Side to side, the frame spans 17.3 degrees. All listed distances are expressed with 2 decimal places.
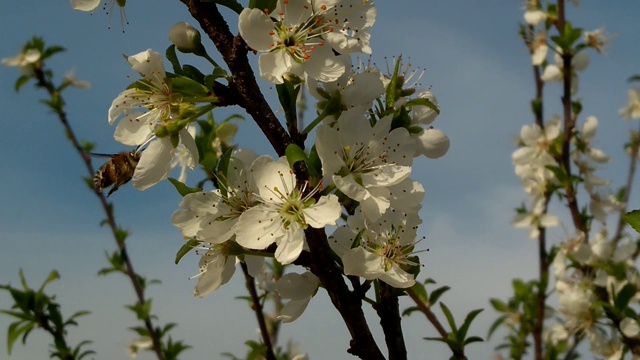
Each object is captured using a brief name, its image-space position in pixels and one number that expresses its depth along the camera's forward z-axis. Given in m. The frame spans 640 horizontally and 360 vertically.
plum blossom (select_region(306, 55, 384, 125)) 0.46
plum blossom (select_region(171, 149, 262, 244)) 0.46
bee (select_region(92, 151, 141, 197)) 0.53
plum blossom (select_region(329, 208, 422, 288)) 0.46
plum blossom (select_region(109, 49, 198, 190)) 0.47
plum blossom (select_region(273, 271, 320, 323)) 0.47
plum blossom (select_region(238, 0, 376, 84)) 0.46
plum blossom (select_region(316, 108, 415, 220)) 0.45
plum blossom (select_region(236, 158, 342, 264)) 0.45
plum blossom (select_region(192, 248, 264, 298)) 0.47
